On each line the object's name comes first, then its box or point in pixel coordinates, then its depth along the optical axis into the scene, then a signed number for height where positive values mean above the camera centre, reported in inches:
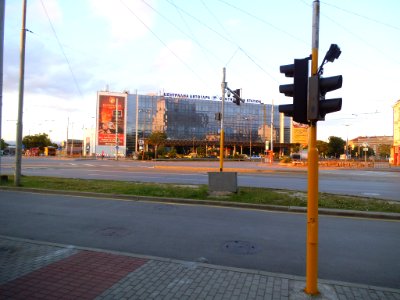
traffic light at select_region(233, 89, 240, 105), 618.2 +108.0
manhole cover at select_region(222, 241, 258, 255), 248.2 -66.8
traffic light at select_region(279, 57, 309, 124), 177.8 +34.1
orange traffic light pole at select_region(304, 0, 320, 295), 173.3 -26.2
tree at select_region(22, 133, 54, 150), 4564.5 +147.2
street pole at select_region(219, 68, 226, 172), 518.2 +72.0
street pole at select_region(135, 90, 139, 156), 4048.7 +381.8
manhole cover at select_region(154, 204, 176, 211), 404.5 -62.0
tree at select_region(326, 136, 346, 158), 4709.6 +170.9
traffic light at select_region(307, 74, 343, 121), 170.9 +29.4
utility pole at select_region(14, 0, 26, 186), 609.9 +112.1
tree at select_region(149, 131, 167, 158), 3144.7 +151.3
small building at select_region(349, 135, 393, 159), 5420.8 +222.0
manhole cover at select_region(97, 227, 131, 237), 290.0 -66.1
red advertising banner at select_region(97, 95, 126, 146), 3907.5 +436.4
